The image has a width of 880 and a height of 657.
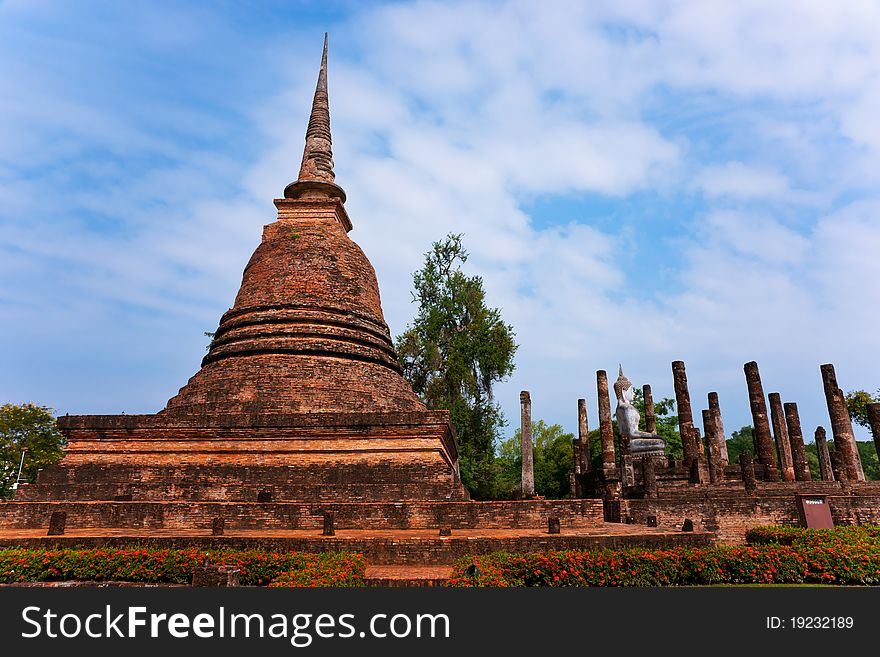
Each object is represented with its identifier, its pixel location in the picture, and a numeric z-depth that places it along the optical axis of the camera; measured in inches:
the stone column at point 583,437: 1095.0
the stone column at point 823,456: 1165.7
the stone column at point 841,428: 874.8
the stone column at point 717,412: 1146.7
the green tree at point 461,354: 961.5
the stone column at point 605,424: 877.8
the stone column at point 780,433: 1107.3
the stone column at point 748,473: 733.3
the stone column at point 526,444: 909.2
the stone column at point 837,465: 864.9
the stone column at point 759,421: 877.1
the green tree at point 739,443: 2717.3
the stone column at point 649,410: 1151.0
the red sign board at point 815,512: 508.4
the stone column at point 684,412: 950.4
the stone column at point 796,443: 973.2
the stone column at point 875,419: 940.6
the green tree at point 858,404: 1337.5
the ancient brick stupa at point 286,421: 485.1
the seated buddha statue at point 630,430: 912.3
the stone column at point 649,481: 650.2
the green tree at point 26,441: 999.0
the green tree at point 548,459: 1513.3
